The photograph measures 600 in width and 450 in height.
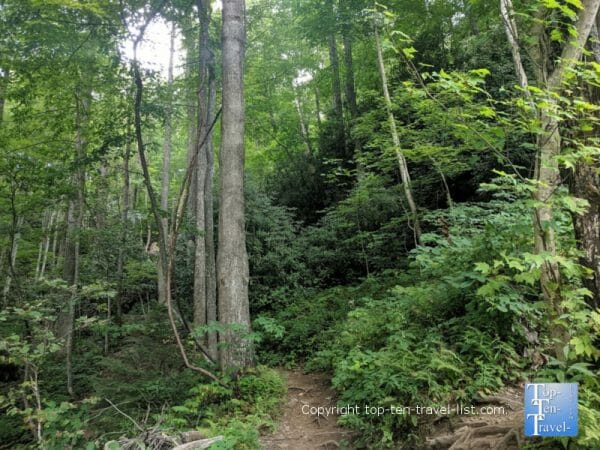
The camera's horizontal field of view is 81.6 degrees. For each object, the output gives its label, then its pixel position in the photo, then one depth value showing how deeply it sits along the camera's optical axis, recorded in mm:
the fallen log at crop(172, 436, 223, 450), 3359
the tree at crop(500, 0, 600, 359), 2979
